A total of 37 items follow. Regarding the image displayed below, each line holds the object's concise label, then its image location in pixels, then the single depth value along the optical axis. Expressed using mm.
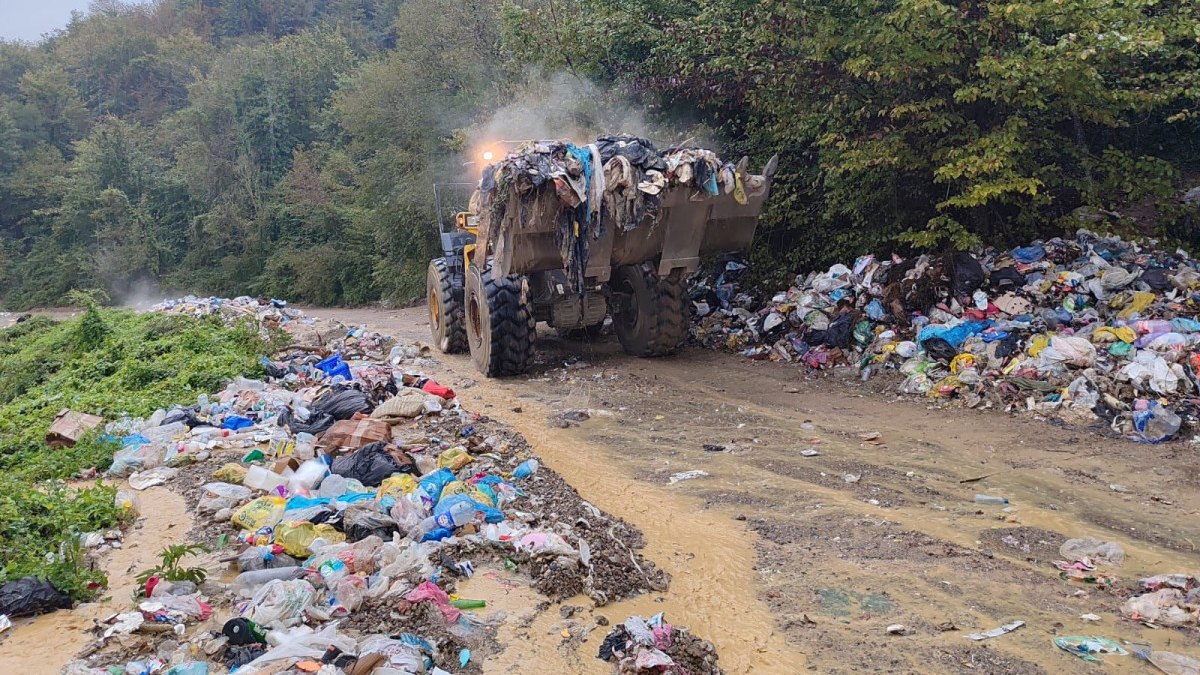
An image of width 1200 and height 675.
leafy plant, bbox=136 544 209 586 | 4512
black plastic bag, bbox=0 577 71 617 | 4375
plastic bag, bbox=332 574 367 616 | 4246
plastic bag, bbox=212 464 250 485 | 6488
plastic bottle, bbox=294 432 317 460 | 6715
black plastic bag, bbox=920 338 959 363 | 8703
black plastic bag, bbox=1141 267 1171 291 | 8516
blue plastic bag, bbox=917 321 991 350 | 8680
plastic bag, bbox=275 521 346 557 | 4945
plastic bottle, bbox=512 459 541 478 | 6504
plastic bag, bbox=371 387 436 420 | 8016
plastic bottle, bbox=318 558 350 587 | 4445
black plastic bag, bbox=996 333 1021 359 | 8203
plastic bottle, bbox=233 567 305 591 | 4531
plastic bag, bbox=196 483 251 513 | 5848
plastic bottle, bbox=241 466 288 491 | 6207
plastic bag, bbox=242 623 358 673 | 3762
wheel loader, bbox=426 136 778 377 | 8336
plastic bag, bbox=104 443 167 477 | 6992
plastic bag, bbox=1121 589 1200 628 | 3998
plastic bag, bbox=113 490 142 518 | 5773
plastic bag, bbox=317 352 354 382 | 9922
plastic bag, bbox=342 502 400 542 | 5109
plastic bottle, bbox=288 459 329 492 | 6137
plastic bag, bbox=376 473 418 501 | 5762
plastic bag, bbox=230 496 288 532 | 5402
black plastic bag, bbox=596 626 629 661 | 3951
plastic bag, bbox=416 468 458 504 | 5676
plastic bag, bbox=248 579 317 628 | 4082
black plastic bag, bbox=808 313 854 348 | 10000
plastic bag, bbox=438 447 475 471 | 6559
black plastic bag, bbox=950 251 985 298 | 9492
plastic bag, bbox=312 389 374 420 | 7965
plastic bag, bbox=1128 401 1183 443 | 6574
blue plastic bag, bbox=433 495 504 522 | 5355
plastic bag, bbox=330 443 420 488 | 6223
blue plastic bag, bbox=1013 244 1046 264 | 9586
